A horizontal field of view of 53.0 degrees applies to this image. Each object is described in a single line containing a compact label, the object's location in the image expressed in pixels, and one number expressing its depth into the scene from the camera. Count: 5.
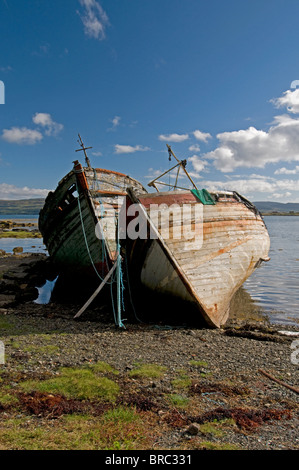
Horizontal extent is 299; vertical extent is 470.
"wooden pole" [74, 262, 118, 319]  10.55
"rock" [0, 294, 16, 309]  12.57
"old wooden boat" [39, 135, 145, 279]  12.87
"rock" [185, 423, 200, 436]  3.98
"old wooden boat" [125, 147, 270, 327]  9.14
